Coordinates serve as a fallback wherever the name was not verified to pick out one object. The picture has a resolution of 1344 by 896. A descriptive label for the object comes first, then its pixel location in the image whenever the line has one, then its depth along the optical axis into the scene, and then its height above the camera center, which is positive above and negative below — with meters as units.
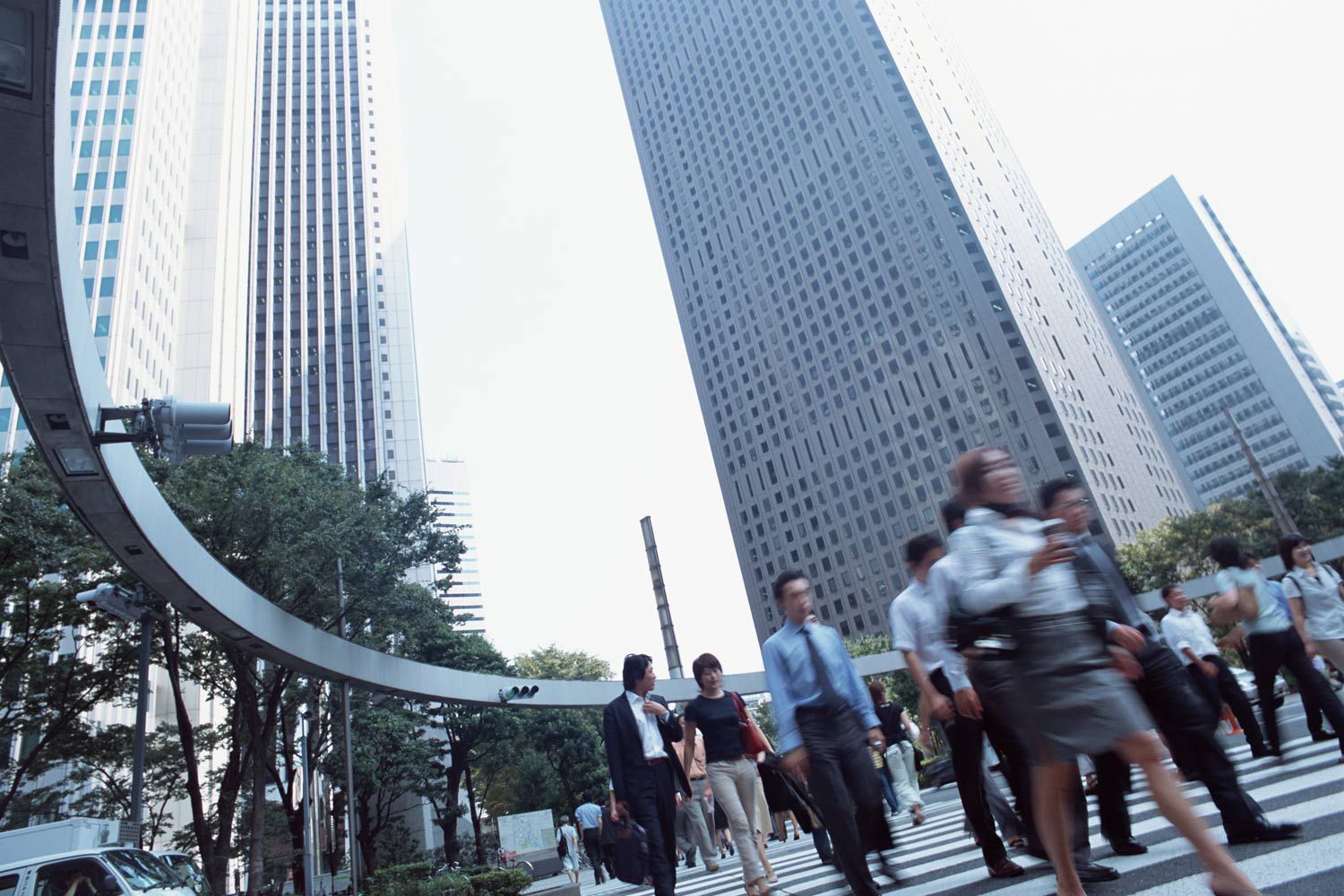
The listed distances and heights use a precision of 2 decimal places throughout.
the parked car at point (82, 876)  7.48 +0.62
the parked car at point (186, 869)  11.36 +0.72
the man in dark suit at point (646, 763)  5.16 +0.31
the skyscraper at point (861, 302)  77.00 +43.02
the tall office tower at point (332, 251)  76.31 +57.05
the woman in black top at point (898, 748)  8.93 +0.10
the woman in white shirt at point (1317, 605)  5.36 +0.31
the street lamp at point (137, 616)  11.65 +4.14
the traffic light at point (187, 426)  7.12 +3.77
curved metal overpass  6.07 +4.80
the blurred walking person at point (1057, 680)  2.45 +0.10
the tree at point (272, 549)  16.80 +6.49
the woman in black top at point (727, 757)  5.54 +0.24
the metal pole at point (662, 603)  32.41 +7.32
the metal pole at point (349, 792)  16.95 +1.73
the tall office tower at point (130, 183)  48.72 +43.43
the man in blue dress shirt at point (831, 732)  4.00 +0.18
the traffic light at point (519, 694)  18.92 +3.11
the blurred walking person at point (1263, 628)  5.34 +0.25
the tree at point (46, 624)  15.17 +5.69
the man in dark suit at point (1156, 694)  3.24 +0.01
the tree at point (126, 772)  19.42 +4.05
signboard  21.44 +0.27
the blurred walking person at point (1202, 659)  5.93 +0.17
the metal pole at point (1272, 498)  27.75 +5.04
